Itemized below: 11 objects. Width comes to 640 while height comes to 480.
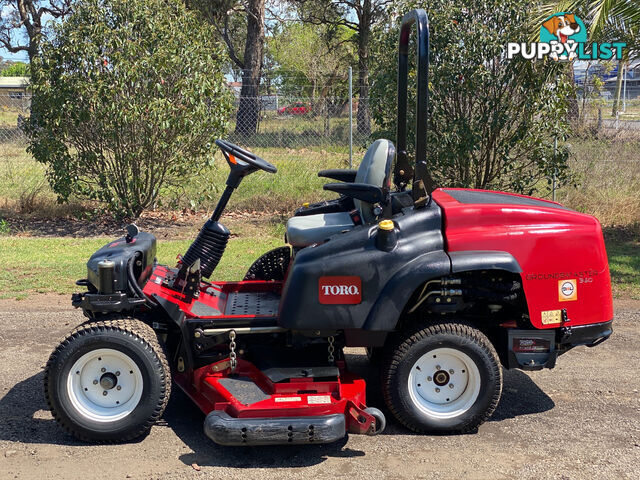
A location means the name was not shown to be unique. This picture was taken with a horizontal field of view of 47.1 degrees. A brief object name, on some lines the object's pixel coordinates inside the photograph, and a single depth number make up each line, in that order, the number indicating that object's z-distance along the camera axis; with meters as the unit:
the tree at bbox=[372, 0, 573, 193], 9.04
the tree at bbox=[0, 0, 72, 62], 27.39
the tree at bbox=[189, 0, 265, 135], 12.89
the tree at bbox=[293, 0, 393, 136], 25.08
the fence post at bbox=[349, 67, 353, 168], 10.58
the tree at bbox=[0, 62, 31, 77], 47.71
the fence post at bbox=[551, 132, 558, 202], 9.36
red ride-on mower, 4.07
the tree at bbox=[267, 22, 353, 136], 28.23
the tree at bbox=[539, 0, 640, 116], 9.49
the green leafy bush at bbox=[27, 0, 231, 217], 9.58
